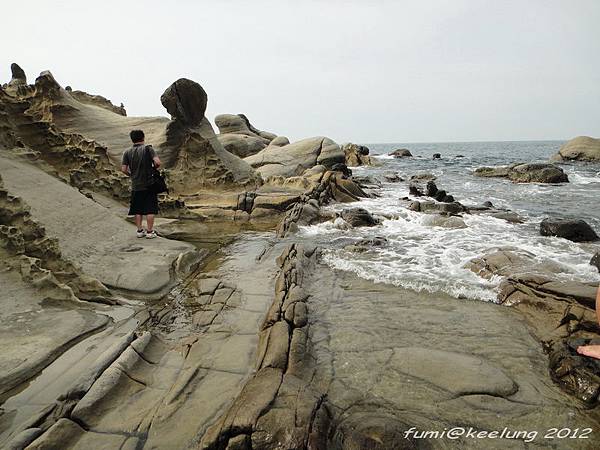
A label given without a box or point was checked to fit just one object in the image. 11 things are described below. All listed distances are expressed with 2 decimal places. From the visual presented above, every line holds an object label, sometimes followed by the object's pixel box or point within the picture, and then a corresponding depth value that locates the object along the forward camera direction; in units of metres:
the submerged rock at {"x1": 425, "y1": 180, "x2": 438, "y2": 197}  15.21
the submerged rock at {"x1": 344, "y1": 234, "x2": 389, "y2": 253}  7.21
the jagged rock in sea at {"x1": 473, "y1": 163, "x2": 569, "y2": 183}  21.16
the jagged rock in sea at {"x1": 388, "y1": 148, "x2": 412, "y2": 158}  54.22
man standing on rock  6.52
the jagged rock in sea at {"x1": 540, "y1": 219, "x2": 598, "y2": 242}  8.27
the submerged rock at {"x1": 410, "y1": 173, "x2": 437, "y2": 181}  24.27
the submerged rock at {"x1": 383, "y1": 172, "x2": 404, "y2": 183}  23.48
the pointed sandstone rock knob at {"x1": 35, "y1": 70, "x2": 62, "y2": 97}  11.88
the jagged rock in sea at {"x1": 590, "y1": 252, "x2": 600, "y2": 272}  6.02
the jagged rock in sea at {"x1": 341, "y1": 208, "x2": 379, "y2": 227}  9.84
